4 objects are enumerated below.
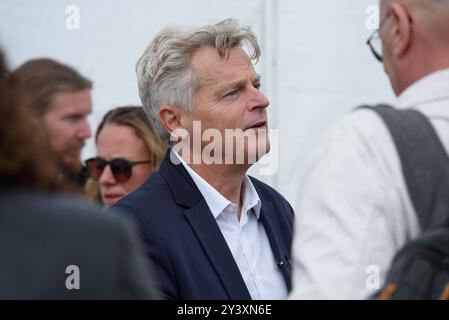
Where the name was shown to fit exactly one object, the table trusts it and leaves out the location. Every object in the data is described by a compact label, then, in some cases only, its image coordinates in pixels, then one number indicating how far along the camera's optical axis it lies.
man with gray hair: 4.32
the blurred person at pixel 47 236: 2.06
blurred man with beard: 4.91
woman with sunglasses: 6.59
